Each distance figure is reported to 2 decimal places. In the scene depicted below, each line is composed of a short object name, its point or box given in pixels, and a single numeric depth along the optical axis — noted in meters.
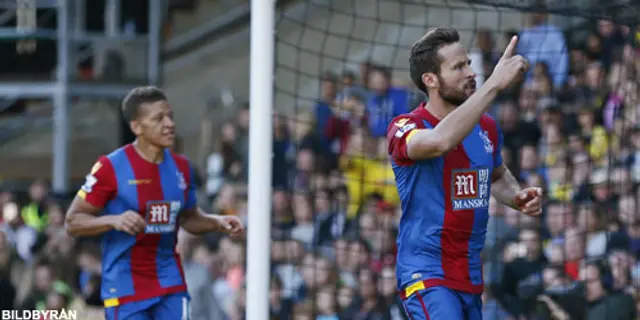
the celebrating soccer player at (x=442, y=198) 11.10
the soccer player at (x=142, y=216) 13.89
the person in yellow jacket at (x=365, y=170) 21.83
